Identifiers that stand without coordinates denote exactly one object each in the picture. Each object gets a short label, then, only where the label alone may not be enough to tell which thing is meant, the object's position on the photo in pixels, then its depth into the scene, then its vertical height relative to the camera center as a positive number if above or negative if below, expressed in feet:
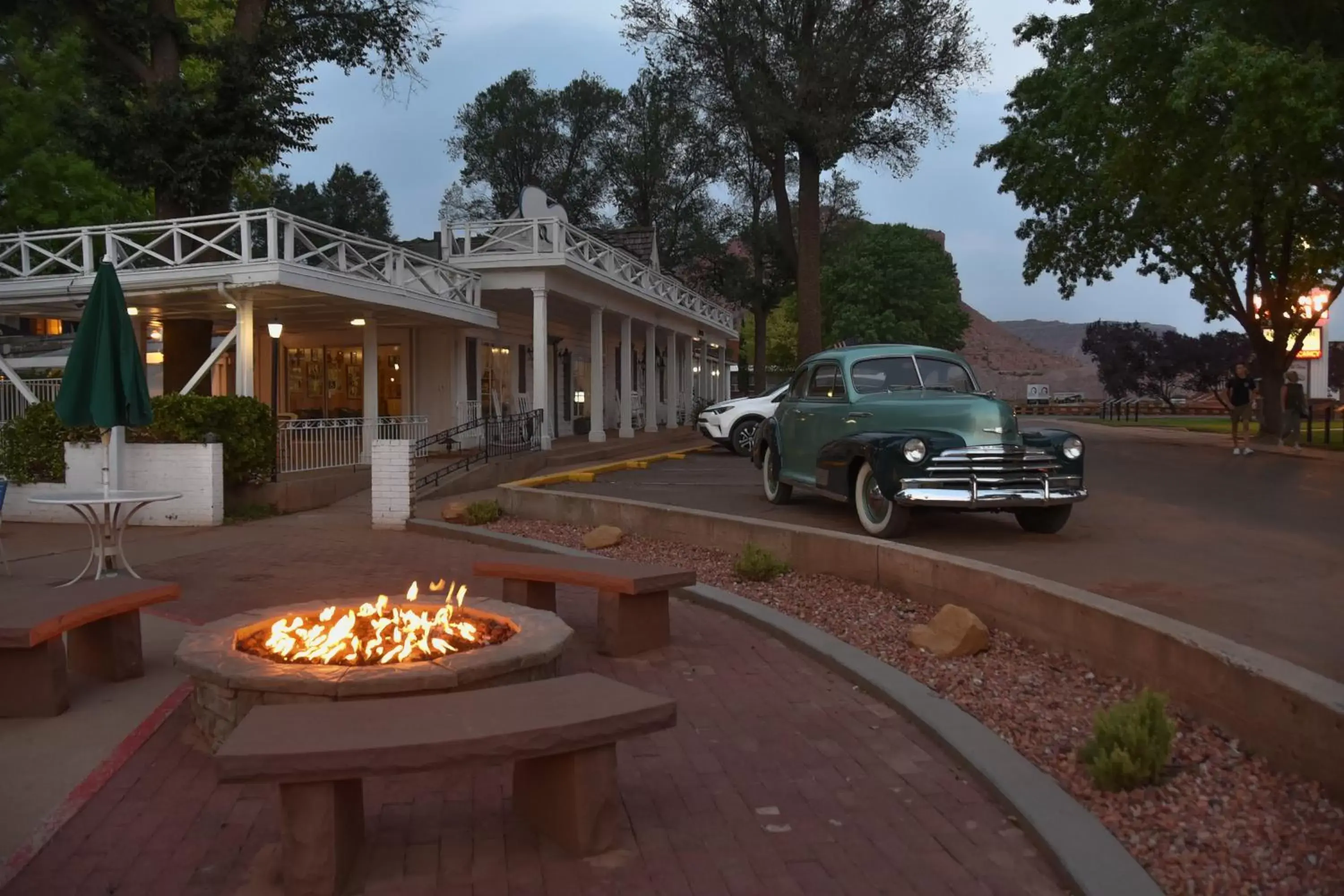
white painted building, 50.08 +5.08
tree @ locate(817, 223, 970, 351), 217.56 +22.69
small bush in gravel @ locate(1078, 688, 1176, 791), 13.24 -4.31
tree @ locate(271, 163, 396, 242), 179.01 +34.79
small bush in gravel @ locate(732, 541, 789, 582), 27.61 -4.27
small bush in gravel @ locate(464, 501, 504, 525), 40.06 -4.20
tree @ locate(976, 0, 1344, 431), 51.21 +14.54
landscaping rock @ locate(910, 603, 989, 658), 19.74 -4.37
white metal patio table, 27.61 -3.09
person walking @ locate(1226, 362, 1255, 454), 64.59 +0.42
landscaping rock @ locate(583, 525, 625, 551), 33.96 -4.38
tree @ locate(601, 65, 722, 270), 145.18 +30.67
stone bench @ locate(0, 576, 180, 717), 17.02 -4.05
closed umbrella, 30.12 +0.97
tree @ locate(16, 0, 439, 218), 55.67 +16.11
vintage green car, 29.25 -1.29
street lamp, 47.14 +1.43
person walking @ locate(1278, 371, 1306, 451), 73.87 -0.34
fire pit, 14.74 -3.79
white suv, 70.54 -1.18
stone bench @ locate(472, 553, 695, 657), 21.01 -3.73
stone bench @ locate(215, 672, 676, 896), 10.79 -3.62
